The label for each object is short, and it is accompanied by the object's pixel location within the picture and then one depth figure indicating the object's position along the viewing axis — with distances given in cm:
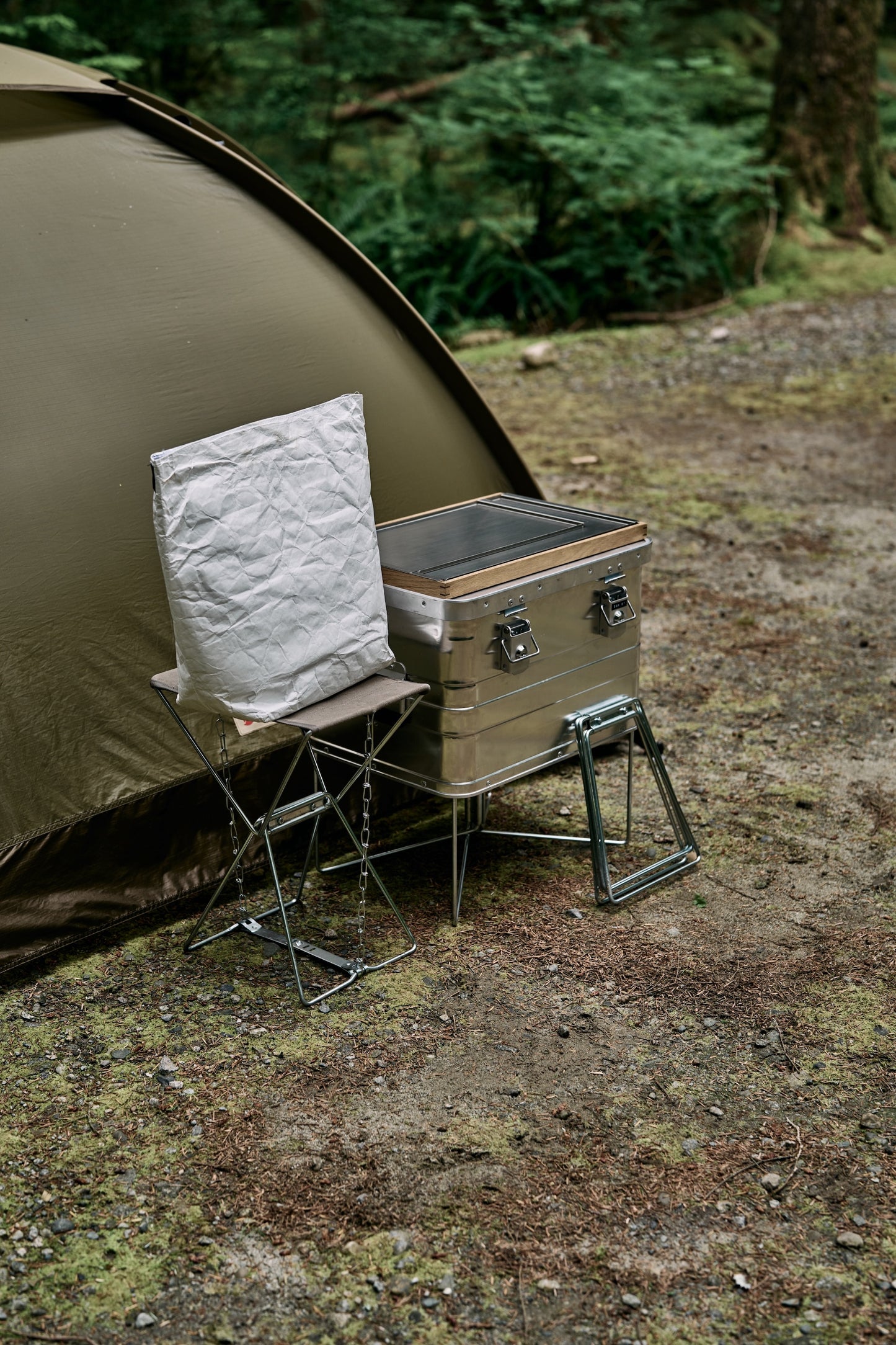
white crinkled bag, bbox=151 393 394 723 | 310
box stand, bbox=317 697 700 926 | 373
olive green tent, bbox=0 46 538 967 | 350
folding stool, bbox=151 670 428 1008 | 327
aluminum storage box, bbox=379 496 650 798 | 351
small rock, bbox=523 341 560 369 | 991
